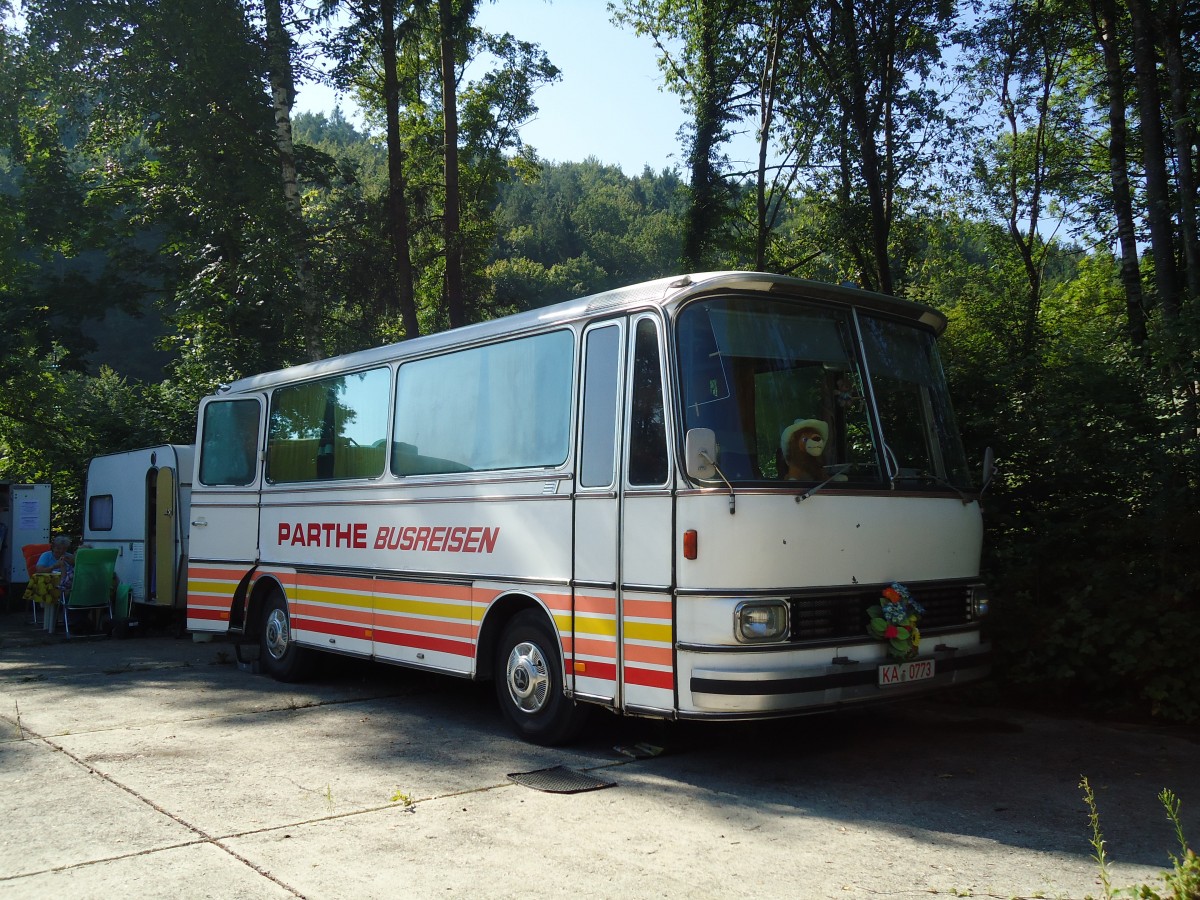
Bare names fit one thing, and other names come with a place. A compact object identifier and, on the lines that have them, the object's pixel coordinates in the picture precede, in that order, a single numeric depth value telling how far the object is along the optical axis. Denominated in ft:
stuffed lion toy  21.56
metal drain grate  20.97
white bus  20.53
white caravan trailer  54.39
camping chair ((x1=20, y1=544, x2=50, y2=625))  64.75
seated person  56.85
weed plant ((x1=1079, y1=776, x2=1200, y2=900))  12.42
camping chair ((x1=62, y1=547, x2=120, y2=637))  53.57
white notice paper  75.10
